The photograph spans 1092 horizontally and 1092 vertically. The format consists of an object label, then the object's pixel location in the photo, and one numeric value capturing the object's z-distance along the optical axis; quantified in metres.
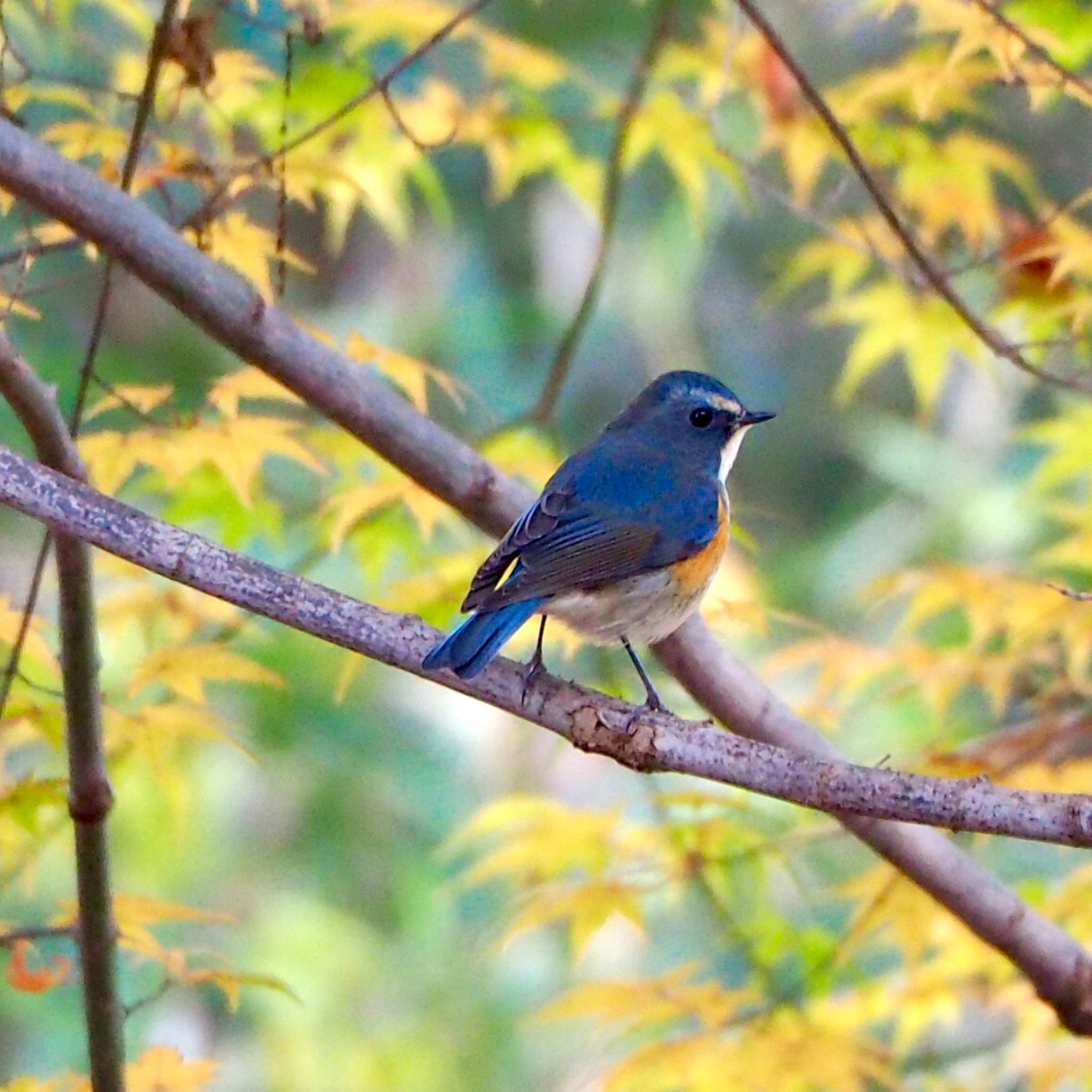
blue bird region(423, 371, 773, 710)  4.23
